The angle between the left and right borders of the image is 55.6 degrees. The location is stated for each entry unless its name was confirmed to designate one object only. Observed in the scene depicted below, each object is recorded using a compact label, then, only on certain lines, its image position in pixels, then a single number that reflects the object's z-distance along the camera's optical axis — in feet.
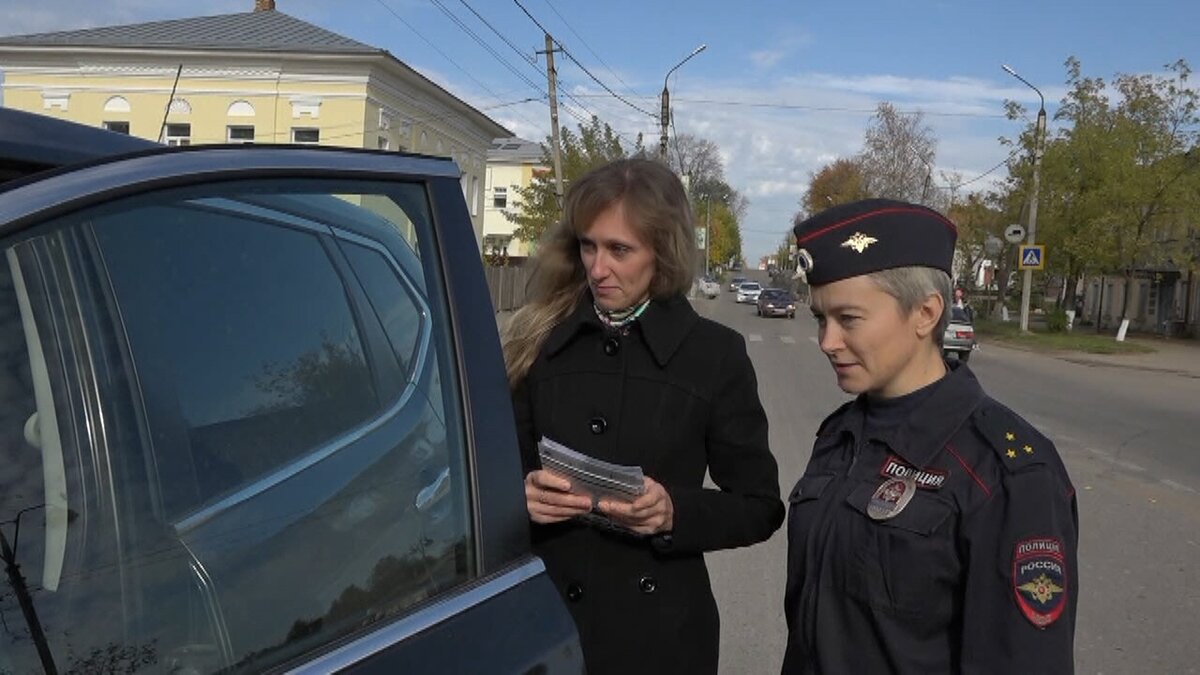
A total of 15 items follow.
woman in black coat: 7.92
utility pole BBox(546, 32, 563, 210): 99.35
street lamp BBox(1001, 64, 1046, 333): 115.44
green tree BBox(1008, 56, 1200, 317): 115.03
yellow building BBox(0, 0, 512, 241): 98.43
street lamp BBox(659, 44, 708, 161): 121.39
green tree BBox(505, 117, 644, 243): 131.95
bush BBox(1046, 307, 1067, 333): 122.11
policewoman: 5.80
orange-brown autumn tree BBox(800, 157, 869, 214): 288.92
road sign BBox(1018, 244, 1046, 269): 107.04
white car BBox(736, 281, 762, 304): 217.77
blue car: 4.26
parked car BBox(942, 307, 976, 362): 84.02
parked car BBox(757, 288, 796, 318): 153.38
